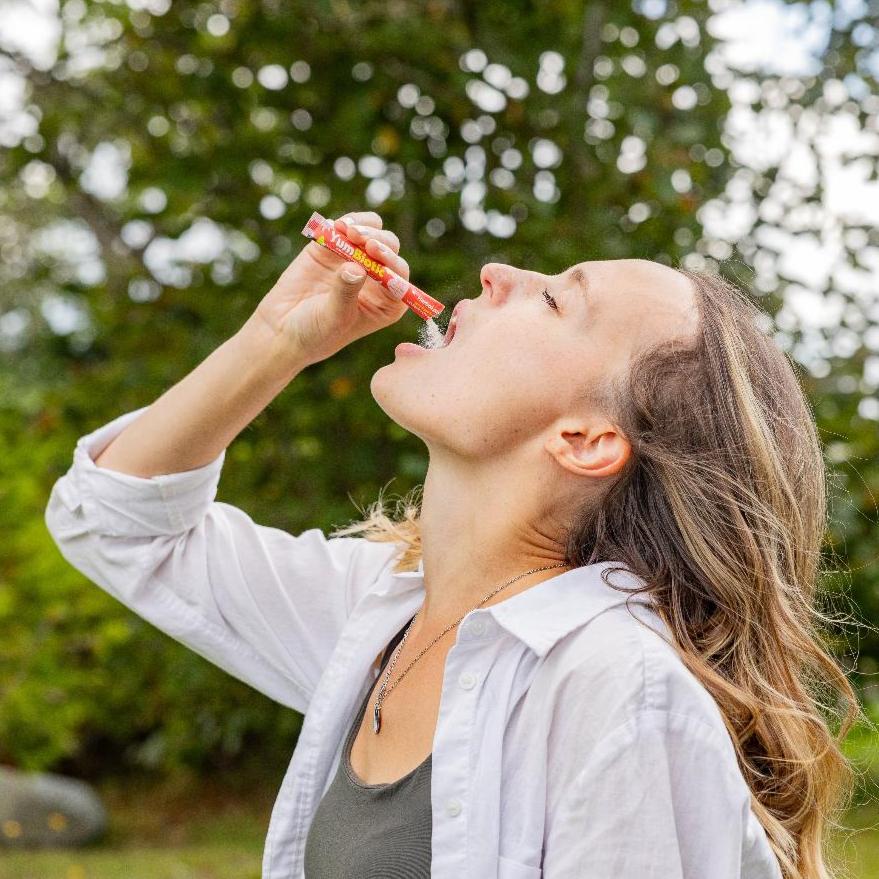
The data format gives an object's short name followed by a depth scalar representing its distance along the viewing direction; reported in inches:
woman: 48.5
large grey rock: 213.2
